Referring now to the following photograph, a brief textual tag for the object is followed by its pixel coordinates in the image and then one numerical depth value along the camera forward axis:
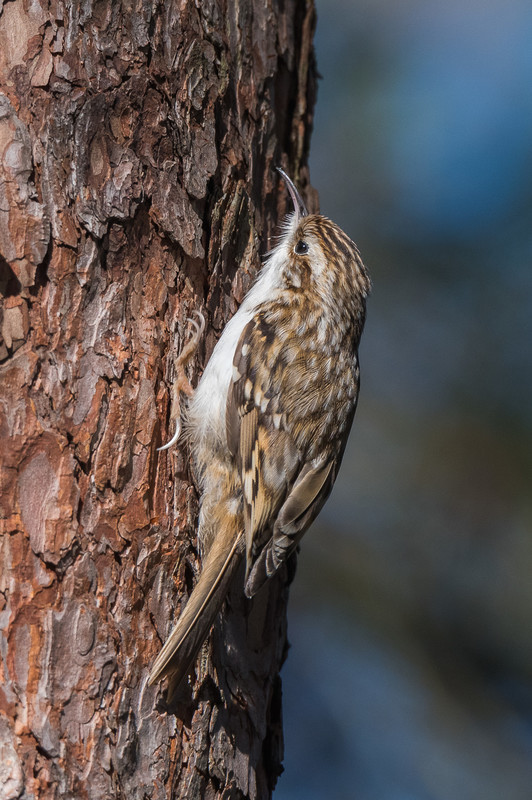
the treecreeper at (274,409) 3.14
